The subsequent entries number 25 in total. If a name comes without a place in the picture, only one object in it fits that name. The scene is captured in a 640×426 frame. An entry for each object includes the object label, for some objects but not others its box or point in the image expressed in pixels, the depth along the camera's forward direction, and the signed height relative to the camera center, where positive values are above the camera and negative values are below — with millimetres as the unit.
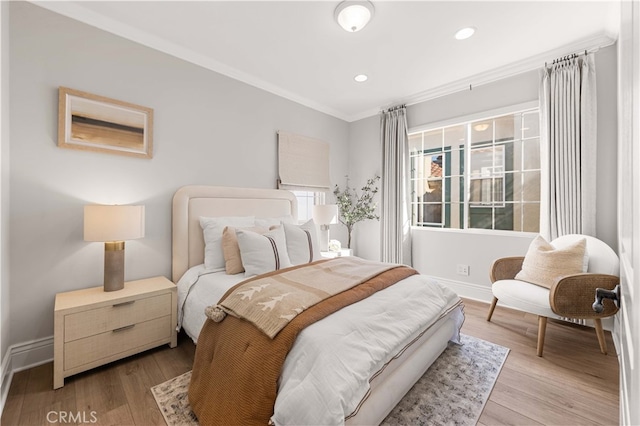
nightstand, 1734 -795
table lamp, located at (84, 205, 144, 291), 1936 -127
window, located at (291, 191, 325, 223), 4074 +201
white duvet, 1095 -667
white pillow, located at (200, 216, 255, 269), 2446 -212
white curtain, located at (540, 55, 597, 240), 2547 +671
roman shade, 3590 +731
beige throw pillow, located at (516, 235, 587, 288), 2277 -417
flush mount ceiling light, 2025 +1581
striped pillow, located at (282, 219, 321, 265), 2510 -296
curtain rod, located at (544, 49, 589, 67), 2599 +1561
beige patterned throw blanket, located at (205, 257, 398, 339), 1417 -485
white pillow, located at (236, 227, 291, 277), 2201 -330
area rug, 1521 -1150
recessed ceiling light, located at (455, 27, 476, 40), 2357 +1639
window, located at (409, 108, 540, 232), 3145 +539
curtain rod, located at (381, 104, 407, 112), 3898 +1584
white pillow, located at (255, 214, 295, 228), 2800 -79
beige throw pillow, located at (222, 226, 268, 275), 2303 -338
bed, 1168 -675
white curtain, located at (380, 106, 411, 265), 3883 +372
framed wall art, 2078 +744
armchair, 2025 -647
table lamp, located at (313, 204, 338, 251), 3584 -2
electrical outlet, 3451 -716
